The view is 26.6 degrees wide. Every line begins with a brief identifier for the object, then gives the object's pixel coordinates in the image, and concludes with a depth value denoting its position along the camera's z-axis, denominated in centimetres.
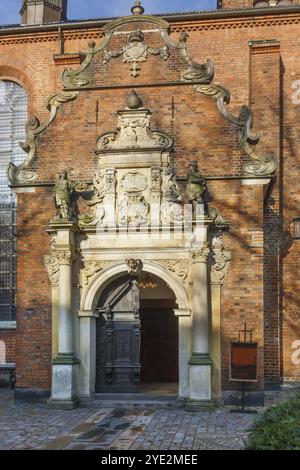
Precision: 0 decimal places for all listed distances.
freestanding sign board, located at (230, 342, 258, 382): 1198
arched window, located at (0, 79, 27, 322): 1800
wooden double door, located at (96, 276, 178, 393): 1327
